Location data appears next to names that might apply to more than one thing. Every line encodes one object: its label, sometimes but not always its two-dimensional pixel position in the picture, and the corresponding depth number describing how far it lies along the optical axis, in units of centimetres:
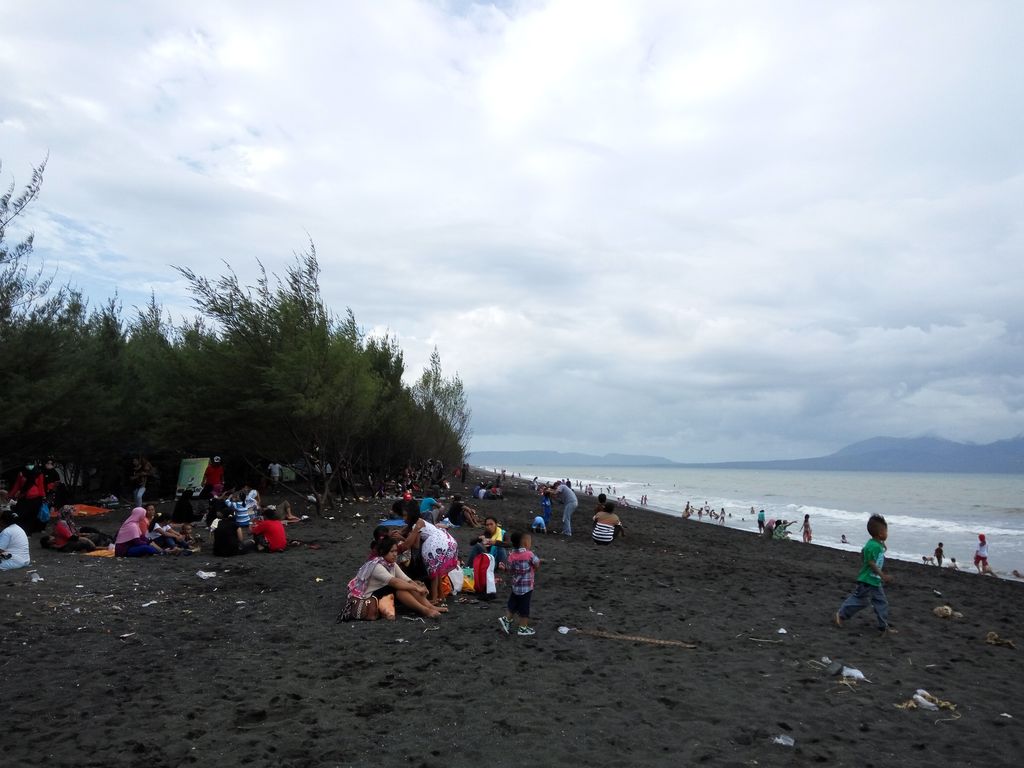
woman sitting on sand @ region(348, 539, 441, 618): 896
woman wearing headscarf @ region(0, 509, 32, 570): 1080
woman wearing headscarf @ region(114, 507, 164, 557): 1305
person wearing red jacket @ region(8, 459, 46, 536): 1653
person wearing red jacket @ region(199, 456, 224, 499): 2477
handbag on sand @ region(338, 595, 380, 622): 878
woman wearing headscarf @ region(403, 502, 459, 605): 974
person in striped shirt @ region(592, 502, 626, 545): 1817
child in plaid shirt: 845
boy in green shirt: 895
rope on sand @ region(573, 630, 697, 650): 838
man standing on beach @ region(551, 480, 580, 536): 1991
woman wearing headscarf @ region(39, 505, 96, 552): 1348
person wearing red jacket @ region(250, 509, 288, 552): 1408
